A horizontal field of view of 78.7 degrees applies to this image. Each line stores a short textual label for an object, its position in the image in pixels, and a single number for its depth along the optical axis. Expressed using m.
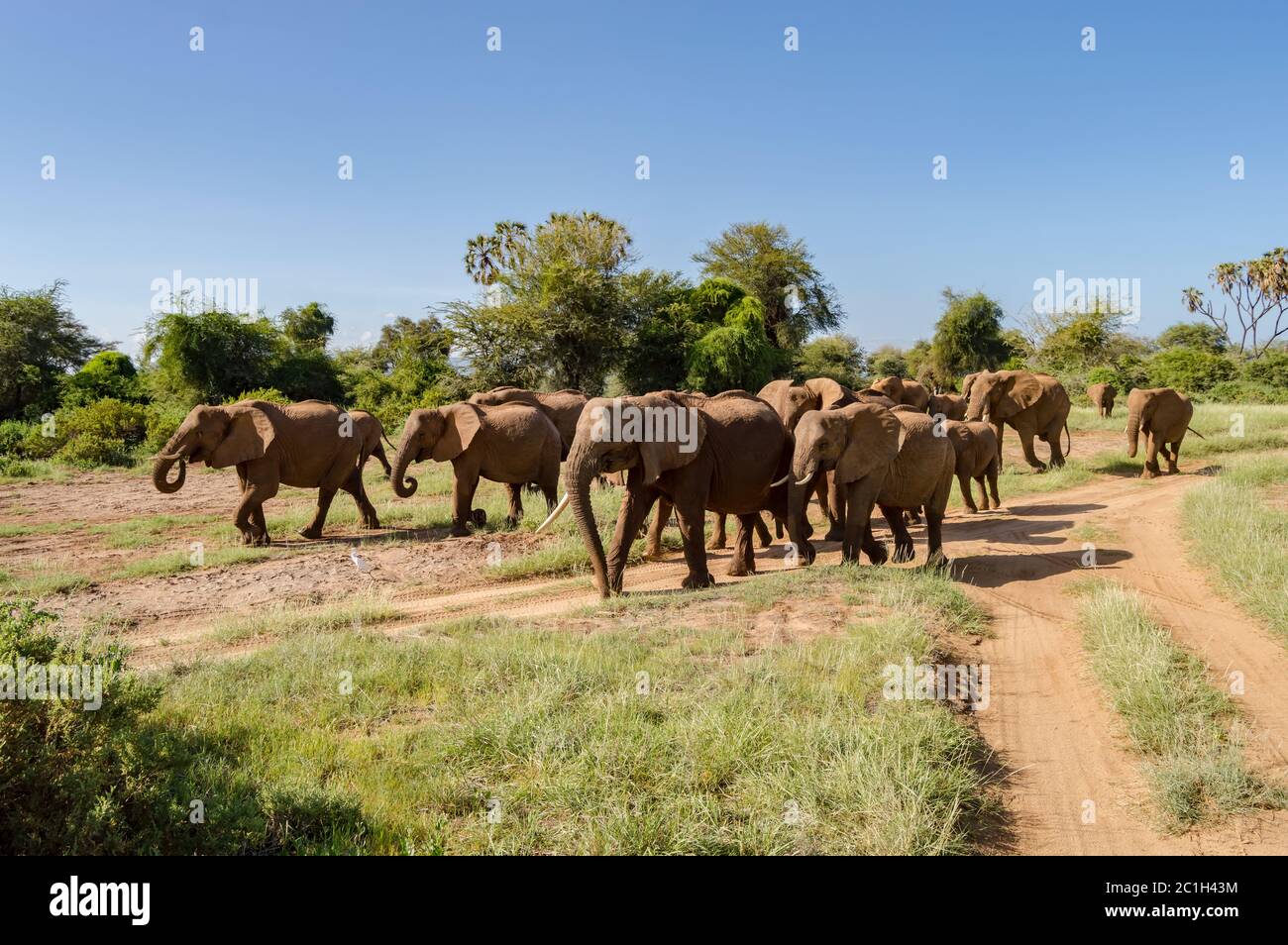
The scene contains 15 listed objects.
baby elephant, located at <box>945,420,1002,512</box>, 14.96
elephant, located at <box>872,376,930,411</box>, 19.61
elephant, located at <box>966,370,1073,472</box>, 20.72
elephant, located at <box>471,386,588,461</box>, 16.98
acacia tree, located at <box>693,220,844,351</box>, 54.22
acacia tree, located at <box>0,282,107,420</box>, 33.22
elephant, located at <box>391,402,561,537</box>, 14.77
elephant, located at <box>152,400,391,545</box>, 13.84
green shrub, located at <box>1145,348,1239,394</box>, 43.78
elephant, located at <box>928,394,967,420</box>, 21.16
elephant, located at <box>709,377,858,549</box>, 13.65
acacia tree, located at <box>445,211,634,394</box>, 37.22
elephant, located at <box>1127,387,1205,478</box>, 19.09
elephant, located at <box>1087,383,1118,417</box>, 30.09
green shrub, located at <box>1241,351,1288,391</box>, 43.34
